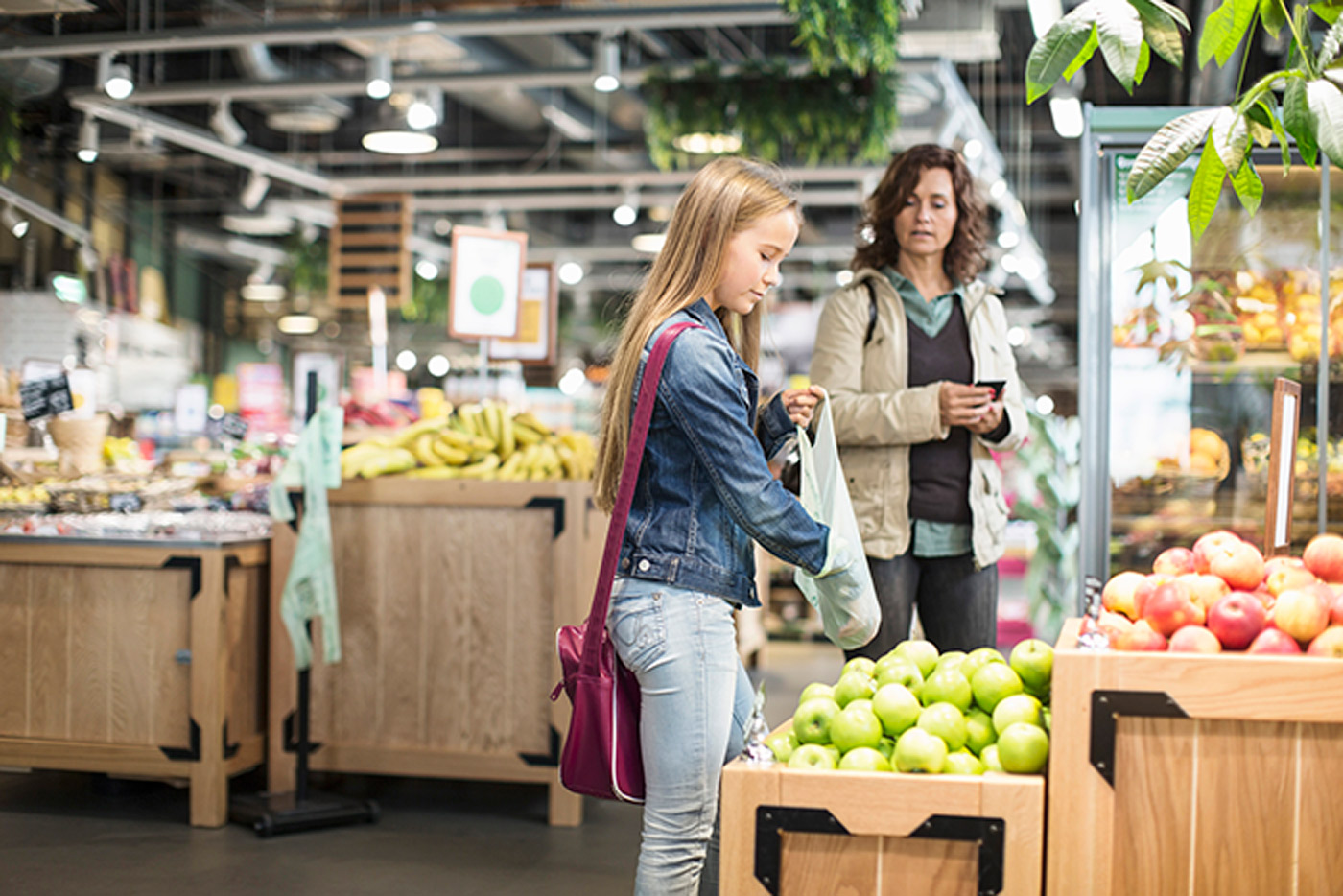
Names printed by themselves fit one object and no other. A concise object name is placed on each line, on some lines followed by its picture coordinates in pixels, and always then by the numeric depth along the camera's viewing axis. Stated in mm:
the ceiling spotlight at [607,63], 7980
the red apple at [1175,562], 2175
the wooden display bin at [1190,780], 1814
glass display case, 3648
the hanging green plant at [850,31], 5707
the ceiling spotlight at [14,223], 5812
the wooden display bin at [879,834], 1849
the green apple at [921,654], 2234
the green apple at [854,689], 2117
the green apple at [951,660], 2119
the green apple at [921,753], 1881
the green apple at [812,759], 1952
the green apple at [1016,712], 1954
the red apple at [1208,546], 2119
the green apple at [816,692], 2160
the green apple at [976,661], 2102
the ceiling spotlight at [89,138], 8102
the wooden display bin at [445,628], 4262
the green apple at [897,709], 1998
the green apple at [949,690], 2055
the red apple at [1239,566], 2053
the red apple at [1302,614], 1903
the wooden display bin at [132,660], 4109
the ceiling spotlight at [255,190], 11258
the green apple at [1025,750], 1893
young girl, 2074
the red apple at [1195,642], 1863
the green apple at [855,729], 1966
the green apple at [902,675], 2131
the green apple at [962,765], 1915
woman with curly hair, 2975
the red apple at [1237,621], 1890
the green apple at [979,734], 2002
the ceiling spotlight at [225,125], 9438
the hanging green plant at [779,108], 7570
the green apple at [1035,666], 2055
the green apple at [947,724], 1966
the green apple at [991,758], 1941
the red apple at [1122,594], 2109
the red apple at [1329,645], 1846
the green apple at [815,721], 2045
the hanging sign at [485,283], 5301
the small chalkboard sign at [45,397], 4863
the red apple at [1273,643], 1859
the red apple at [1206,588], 1970
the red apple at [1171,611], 1928
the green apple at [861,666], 2214
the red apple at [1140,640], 1893
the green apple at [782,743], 2037
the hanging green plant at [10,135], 5422
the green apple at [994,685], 2035
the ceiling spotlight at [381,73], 7875
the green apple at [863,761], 1910
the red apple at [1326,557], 2145
